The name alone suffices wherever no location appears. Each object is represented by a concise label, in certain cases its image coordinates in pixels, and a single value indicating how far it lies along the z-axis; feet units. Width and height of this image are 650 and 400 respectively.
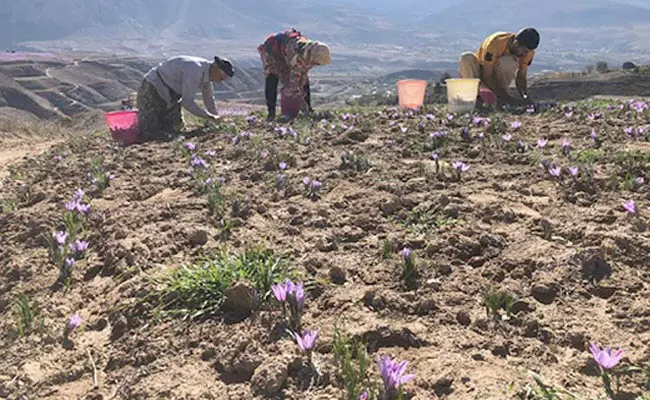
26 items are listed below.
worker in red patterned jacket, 23.46
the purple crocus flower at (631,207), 9.12
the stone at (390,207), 10.99
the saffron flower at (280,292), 7.00
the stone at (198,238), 10.29
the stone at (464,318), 7.13
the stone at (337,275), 8.49
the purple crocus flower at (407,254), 8.27
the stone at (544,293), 7.46
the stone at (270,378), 6.15
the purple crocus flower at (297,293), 6.95
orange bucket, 27.78
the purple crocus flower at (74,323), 7.94
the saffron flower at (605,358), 5.26
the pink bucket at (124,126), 22.72
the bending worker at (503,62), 25.11
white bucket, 23.02
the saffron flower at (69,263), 9.66
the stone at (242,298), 7.68
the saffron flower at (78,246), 10.31
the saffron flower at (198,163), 15.38
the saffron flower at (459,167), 12.64
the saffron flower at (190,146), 18.24
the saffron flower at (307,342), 6.23
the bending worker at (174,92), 21.79
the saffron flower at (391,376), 5.44
